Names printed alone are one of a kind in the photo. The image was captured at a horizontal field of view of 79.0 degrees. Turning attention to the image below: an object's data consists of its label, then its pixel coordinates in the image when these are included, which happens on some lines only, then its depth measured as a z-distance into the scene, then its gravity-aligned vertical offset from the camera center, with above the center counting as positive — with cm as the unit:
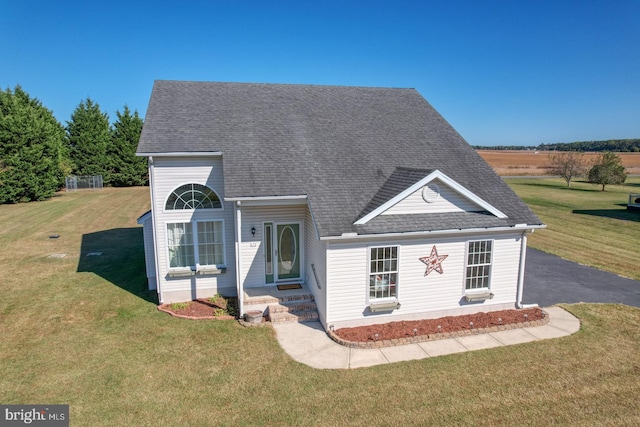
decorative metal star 1142 -303
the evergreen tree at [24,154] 3284 +9
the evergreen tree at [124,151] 4659 +55
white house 1110 -181
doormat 1275 -427
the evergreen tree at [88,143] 4528 +147
